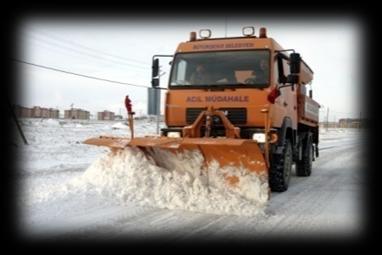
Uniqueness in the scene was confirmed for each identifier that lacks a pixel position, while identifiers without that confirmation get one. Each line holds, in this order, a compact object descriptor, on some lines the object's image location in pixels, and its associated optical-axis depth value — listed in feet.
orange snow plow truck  23.53
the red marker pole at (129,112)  25.99
